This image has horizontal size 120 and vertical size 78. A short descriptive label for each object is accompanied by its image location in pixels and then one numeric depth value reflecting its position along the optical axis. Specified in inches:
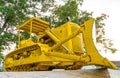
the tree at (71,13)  347.6
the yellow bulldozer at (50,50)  105.7
